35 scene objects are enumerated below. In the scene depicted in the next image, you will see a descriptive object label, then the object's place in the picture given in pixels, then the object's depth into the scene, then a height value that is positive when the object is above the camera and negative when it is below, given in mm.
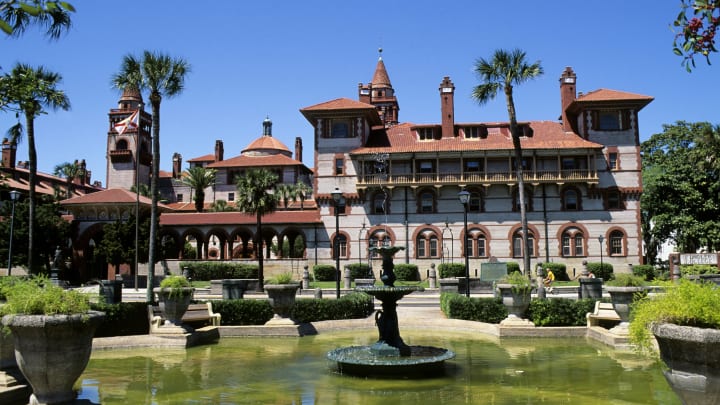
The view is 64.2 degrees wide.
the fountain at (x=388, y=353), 12008 -2476
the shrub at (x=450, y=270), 45594 -2149
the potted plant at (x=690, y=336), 6199 -1058
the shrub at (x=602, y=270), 44906 -2253
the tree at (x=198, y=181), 67812 +7814
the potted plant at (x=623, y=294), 15328 -1440
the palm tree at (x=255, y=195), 40594 +3566
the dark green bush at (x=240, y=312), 19656 -2283
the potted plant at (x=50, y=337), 7727 -1220
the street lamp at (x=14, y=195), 30625 +2869
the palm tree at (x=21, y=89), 12016 +3423
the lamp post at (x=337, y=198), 24316 +2033
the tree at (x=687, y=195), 46938 +3930
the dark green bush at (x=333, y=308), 20531 -2348
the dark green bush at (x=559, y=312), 18391 -2264
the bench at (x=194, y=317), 17250 -2329
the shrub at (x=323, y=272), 47500 -2261
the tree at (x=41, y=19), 11005 +4685
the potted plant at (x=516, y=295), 18000 -1664
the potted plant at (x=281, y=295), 18891 -1661
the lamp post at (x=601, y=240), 44906 +54
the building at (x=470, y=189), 47562 +4597
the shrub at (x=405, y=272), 46875 -2316
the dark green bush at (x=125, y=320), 16859 -2201
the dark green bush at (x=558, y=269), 45469 -2192
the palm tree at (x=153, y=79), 28094 +8234
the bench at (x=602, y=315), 17688 -2294
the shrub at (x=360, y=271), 47094 -2206
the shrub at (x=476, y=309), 19969 -2351
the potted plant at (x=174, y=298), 16906 -1528
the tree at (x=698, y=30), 5445 +2007
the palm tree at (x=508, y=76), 34875 +10160
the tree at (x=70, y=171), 79444 +11179
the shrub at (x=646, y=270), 43031 -2225
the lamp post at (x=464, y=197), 24453 +1964
